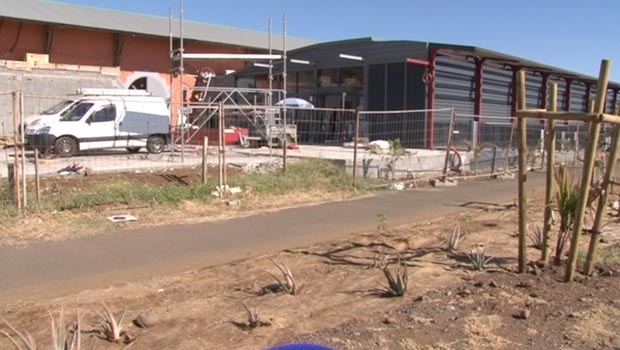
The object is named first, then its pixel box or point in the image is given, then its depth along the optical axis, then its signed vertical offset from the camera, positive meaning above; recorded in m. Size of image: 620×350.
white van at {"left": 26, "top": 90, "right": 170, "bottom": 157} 18.61 -0.52
